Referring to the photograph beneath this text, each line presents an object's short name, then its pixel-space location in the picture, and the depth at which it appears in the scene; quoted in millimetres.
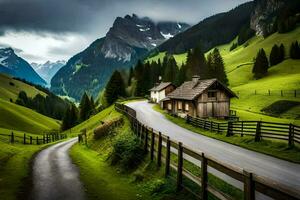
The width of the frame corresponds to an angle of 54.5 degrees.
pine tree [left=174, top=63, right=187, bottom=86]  103125
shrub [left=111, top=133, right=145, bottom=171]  17734
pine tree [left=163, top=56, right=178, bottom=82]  115756
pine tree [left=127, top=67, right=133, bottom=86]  139812
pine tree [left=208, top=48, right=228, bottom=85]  100750
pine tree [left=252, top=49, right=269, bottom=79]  113650
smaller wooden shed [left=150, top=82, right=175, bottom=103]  86750
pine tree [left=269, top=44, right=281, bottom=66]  124481
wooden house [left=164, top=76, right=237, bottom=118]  54531
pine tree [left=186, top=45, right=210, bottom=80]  107125
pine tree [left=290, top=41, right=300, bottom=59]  121250
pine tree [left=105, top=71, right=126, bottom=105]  109500
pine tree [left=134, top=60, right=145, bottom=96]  116938
